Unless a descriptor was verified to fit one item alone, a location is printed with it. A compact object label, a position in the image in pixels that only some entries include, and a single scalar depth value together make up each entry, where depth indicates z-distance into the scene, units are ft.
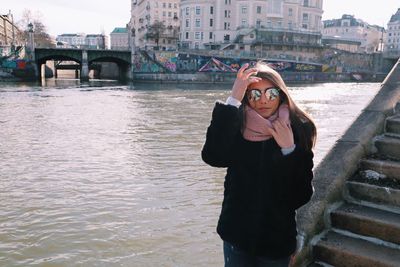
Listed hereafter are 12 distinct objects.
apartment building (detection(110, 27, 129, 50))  543.80
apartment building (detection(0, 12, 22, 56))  286.93
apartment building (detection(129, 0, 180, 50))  313.36
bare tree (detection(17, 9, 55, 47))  294.95
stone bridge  194.90
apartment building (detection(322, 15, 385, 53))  431.84
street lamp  190.80
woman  7.44
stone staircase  10.76
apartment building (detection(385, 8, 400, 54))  445.09
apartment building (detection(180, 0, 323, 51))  249.75
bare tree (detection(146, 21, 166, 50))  310.45
